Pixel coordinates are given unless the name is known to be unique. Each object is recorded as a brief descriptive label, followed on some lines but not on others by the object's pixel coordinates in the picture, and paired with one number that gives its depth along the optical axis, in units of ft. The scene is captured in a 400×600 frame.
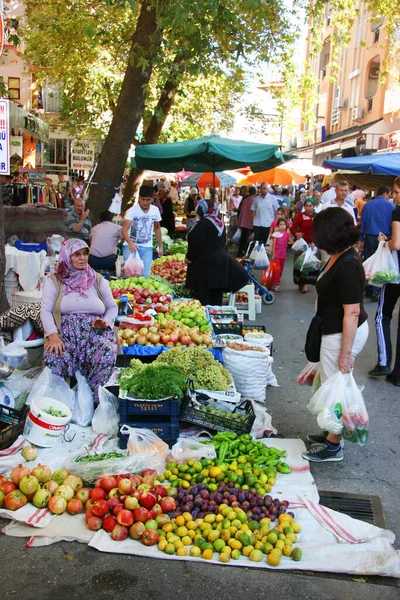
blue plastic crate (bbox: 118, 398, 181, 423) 15.71
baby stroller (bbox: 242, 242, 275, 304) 36.89
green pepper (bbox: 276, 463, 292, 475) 14.57
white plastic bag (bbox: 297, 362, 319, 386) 16.34
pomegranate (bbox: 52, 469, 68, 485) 13.51
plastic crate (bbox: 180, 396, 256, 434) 16.08
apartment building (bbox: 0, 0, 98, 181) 50.92
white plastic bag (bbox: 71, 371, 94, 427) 16.92
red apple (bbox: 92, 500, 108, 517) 12.37
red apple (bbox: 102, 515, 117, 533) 12.09
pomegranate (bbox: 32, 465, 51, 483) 13.44
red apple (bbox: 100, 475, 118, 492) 13.07
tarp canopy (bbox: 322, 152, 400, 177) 40.19
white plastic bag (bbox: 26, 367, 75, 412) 16.70
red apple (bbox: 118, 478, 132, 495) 12.92
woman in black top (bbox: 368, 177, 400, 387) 22.11
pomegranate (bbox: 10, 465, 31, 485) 13.32
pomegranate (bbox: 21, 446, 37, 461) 14.65
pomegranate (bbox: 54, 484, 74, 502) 12.99
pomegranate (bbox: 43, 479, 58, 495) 13.17
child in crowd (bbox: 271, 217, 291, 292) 40.50
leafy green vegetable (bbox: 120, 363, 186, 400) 15.88
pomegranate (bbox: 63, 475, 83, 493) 13.34
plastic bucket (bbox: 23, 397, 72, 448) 15.14
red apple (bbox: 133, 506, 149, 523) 12.13
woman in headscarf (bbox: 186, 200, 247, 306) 26.71
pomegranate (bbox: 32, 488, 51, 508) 12.88
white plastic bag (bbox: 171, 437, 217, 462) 14.69
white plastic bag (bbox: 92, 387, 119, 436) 16.38
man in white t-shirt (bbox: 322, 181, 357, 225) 34.42
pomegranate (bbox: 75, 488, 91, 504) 13.01
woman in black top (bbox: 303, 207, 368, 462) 14.52
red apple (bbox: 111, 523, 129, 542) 11.87
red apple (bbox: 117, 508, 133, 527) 12.03
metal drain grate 13.24
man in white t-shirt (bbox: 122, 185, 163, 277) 30.04
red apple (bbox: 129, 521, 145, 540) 11.90
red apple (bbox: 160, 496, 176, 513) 12.60
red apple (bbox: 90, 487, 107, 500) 12.88
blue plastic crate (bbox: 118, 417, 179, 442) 15.79
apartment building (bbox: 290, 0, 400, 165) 79.36
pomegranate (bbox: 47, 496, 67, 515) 12.74
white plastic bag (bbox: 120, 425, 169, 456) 15.05
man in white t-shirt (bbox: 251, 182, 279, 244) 49.62
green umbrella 34.14
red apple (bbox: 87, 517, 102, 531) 12.29
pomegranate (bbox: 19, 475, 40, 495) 13.00
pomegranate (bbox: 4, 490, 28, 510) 12.80
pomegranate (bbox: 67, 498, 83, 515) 12.80
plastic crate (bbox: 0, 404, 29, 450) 15.46
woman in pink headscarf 17.40
